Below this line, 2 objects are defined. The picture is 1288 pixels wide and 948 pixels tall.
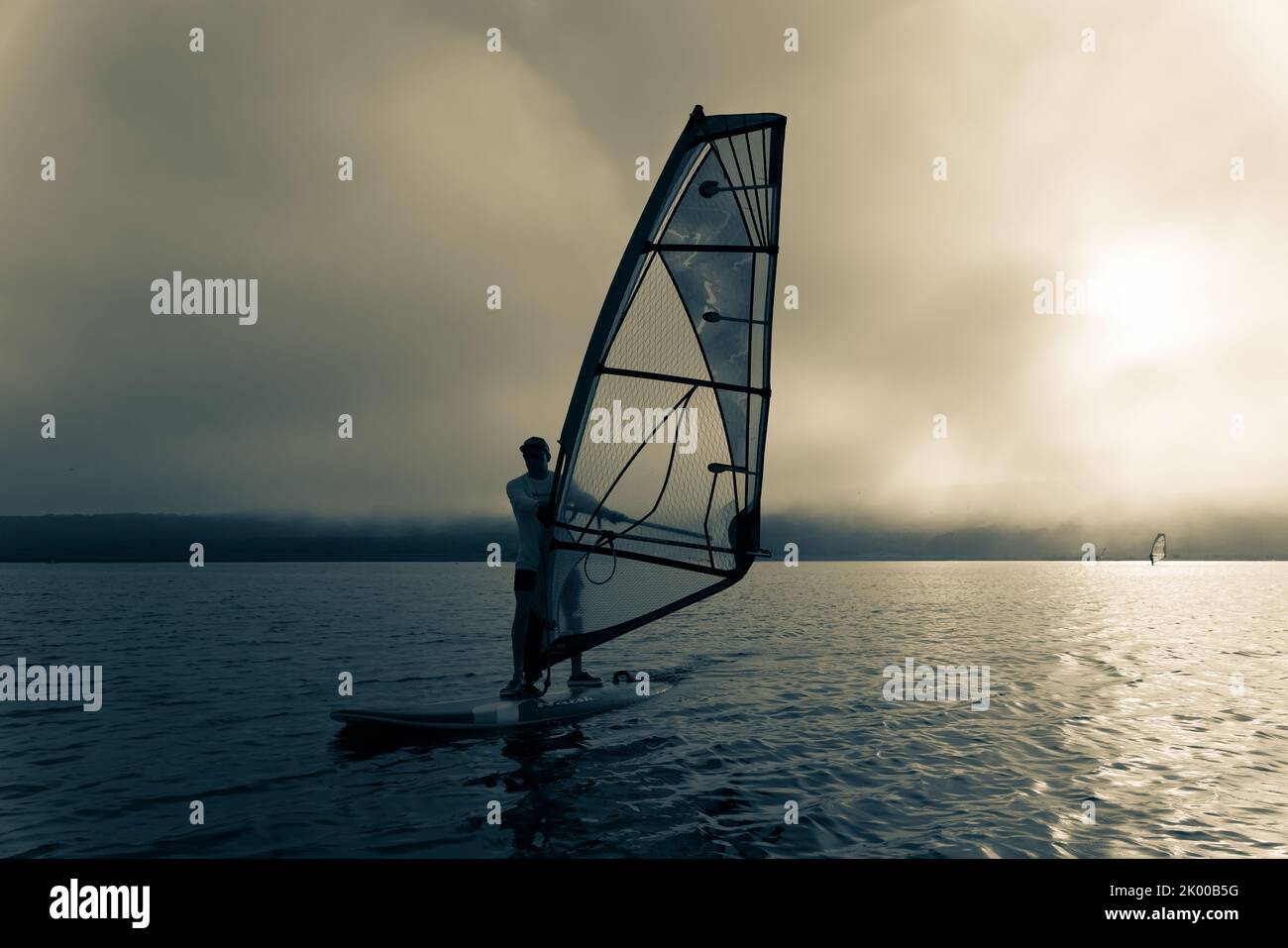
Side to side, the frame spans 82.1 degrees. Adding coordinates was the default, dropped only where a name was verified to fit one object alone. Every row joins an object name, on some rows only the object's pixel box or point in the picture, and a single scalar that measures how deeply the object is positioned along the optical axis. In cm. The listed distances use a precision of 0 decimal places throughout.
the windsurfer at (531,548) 955
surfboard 933
